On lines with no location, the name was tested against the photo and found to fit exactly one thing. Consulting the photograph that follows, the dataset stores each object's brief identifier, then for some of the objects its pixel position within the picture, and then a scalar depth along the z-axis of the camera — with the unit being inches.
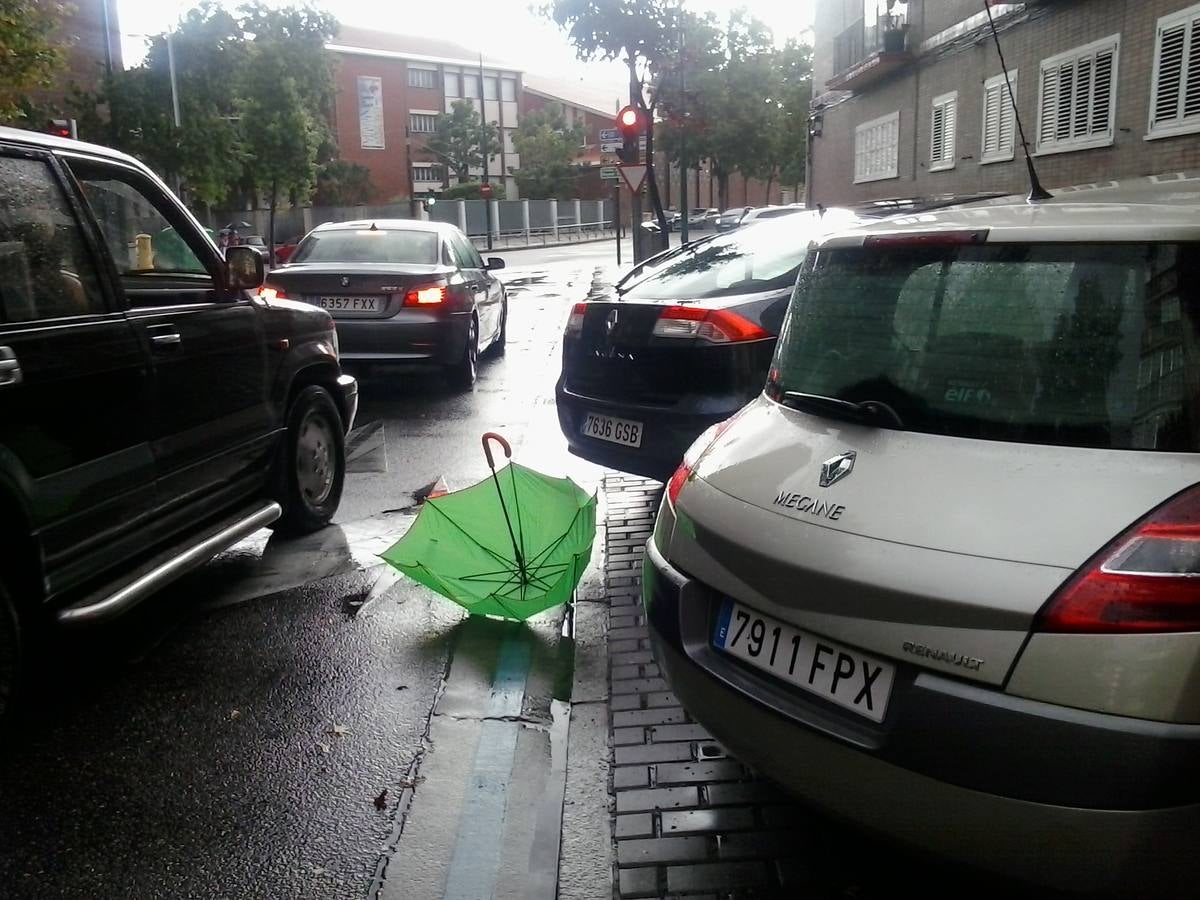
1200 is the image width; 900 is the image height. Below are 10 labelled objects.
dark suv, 141.5
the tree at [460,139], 2719.0
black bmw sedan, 392.8
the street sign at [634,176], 820.0
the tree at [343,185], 2381.9
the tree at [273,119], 1555.1
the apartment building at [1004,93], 543.8
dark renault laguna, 206.2
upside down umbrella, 179.6
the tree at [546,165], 2706.7
